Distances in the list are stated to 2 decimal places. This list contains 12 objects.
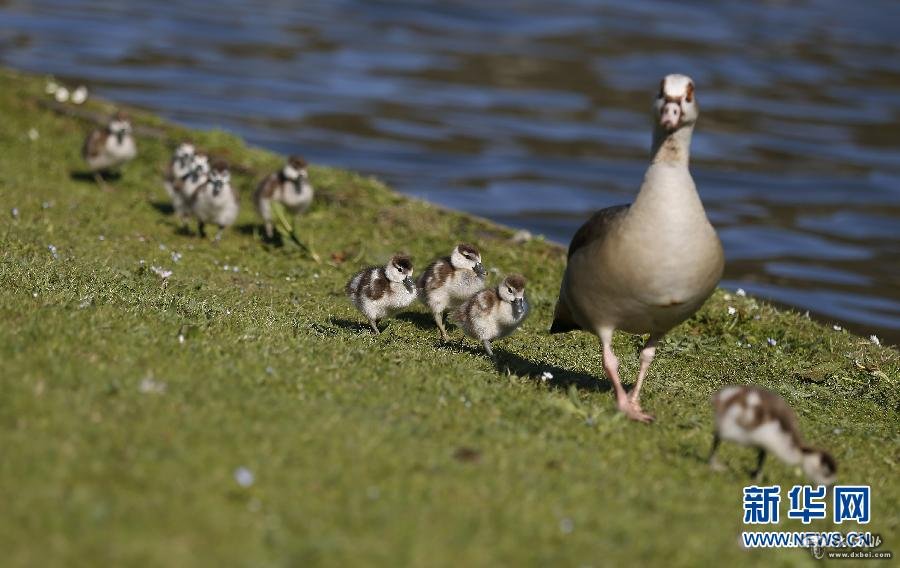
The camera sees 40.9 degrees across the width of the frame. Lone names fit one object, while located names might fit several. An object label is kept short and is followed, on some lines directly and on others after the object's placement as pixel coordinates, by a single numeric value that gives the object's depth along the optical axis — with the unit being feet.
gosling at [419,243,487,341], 43.37
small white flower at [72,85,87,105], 78.59
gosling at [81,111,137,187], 63.62
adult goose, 31.65
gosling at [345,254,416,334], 41.42
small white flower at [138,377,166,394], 26.98
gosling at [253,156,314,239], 58.18
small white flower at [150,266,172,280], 44.34
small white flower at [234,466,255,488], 22.95
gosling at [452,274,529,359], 39.81
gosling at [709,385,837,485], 27.78
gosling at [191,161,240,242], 55.42
